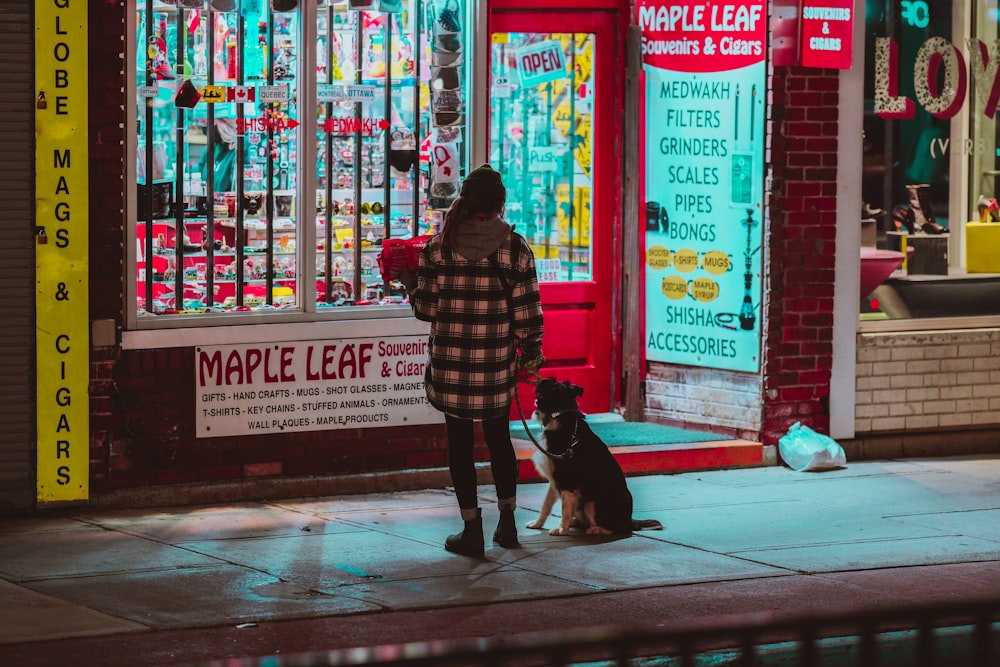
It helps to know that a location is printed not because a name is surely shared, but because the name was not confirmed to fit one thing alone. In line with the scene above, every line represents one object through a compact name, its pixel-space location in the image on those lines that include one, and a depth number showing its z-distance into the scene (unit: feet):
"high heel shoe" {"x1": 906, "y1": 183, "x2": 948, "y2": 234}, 71.05
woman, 50.62
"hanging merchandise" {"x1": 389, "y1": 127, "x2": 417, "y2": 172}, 62.39
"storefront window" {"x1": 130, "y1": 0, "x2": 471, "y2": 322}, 57.82
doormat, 67.05
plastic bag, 66.69
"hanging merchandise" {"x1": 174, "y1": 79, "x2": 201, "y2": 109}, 57.82
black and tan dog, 51.90
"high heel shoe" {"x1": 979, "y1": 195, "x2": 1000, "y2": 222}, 72.84
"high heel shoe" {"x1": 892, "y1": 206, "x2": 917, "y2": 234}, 70.69
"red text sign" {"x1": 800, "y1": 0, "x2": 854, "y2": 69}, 65.21
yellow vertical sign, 54.08
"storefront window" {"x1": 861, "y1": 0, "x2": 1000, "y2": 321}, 69.31
